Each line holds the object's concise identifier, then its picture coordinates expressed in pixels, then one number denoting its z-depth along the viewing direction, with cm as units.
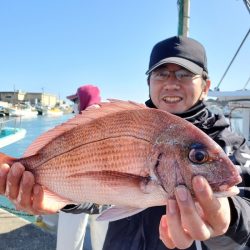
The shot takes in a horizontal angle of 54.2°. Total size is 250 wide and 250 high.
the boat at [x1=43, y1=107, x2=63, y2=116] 6193
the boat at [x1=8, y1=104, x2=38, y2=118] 4122
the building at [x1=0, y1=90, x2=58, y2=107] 7174
